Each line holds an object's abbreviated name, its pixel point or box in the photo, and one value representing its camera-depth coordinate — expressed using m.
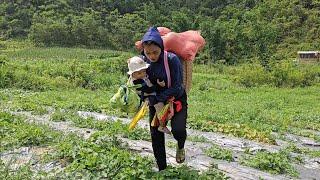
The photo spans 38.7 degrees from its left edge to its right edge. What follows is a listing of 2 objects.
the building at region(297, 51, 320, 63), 41.34
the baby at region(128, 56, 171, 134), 4.77
